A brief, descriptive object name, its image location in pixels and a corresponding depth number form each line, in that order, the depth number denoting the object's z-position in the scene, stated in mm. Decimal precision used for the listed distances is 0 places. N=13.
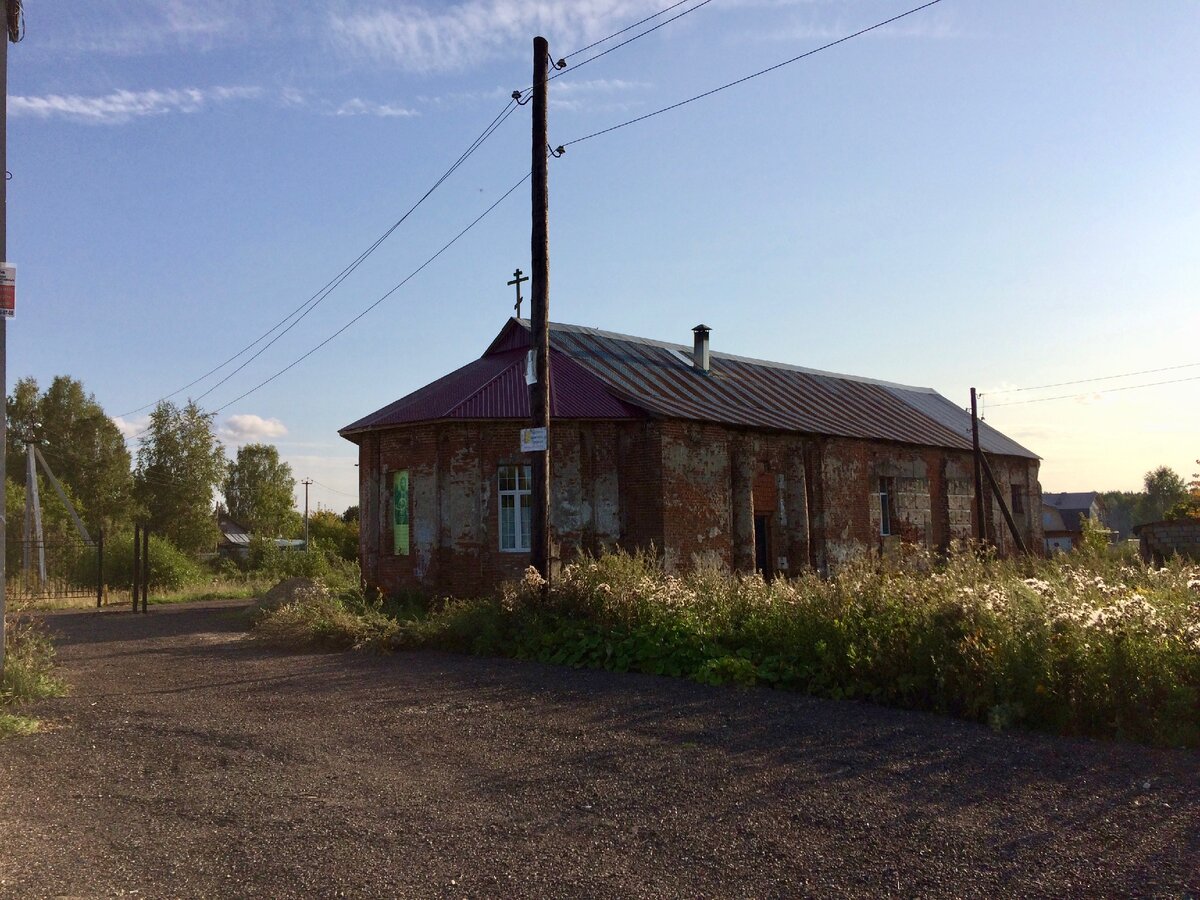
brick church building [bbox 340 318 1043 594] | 19344
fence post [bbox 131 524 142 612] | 21344
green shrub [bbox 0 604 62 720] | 8945
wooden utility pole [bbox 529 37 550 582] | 13664
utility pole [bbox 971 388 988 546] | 26078
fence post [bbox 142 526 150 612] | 20938
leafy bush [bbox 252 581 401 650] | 13789
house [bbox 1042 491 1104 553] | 55228
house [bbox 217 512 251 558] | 55731
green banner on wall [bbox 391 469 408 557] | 20766
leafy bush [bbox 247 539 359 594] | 27369
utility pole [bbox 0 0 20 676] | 8969
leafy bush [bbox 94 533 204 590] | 29000
